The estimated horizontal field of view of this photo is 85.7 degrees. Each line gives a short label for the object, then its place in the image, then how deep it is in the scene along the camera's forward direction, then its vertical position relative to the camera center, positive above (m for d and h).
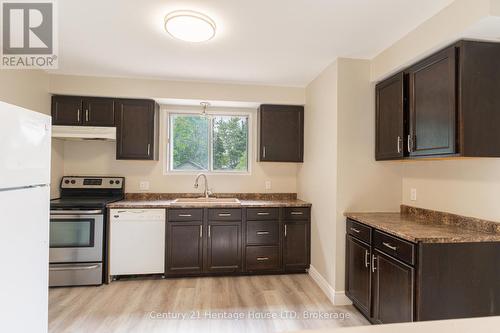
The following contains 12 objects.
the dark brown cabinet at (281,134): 3.68 +0.48
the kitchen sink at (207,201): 3.48 -0.44
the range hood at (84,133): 3.22 +0.41
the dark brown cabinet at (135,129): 3.43 +0.49
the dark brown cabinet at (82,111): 3.32 +0.69
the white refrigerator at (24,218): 1.39 -0.30
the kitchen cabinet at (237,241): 3.24 -0.90
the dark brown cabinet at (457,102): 1.82 +0.49
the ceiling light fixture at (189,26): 1.94 +1.07
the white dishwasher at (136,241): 3.14 -0.88
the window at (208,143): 3.91 +0.37
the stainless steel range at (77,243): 2.95 -0.84
